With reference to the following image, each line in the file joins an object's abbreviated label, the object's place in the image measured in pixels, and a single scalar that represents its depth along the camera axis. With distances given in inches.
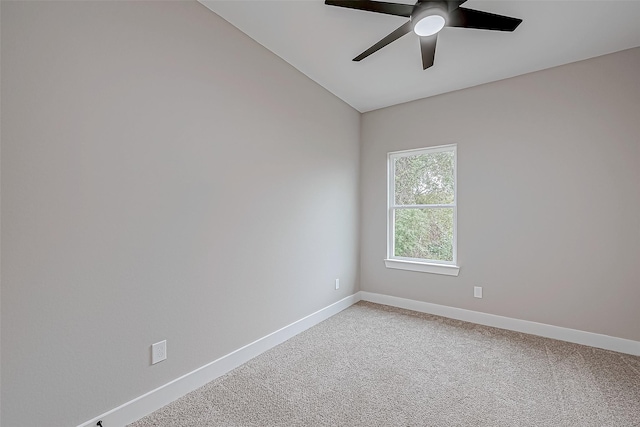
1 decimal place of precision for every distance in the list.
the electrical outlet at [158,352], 69.2
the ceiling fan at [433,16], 63.9
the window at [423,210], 134.6
